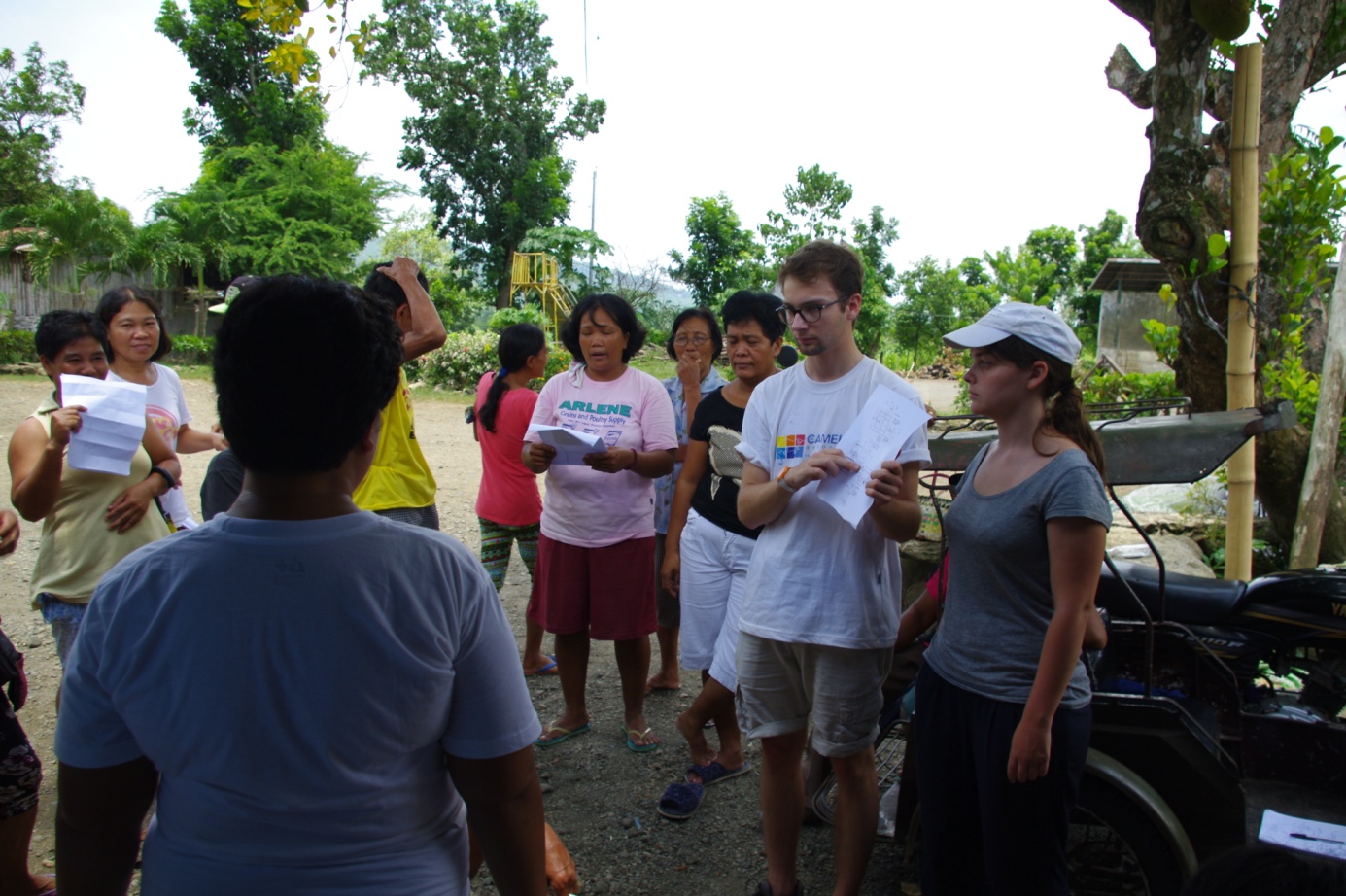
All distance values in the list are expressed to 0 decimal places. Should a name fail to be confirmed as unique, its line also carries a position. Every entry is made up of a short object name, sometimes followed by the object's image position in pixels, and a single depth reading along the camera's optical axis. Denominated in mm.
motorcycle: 2344
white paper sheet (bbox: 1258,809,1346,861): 1676
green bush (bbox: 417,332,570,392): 19906
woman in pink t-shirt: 3812
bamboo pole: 3680
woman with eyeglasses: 4281
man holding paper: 2480
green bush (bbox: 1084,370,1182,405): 7254
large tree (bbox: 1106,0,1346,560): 4293
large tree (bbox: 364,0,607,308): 36312
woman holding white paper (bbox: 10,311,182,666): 2850
